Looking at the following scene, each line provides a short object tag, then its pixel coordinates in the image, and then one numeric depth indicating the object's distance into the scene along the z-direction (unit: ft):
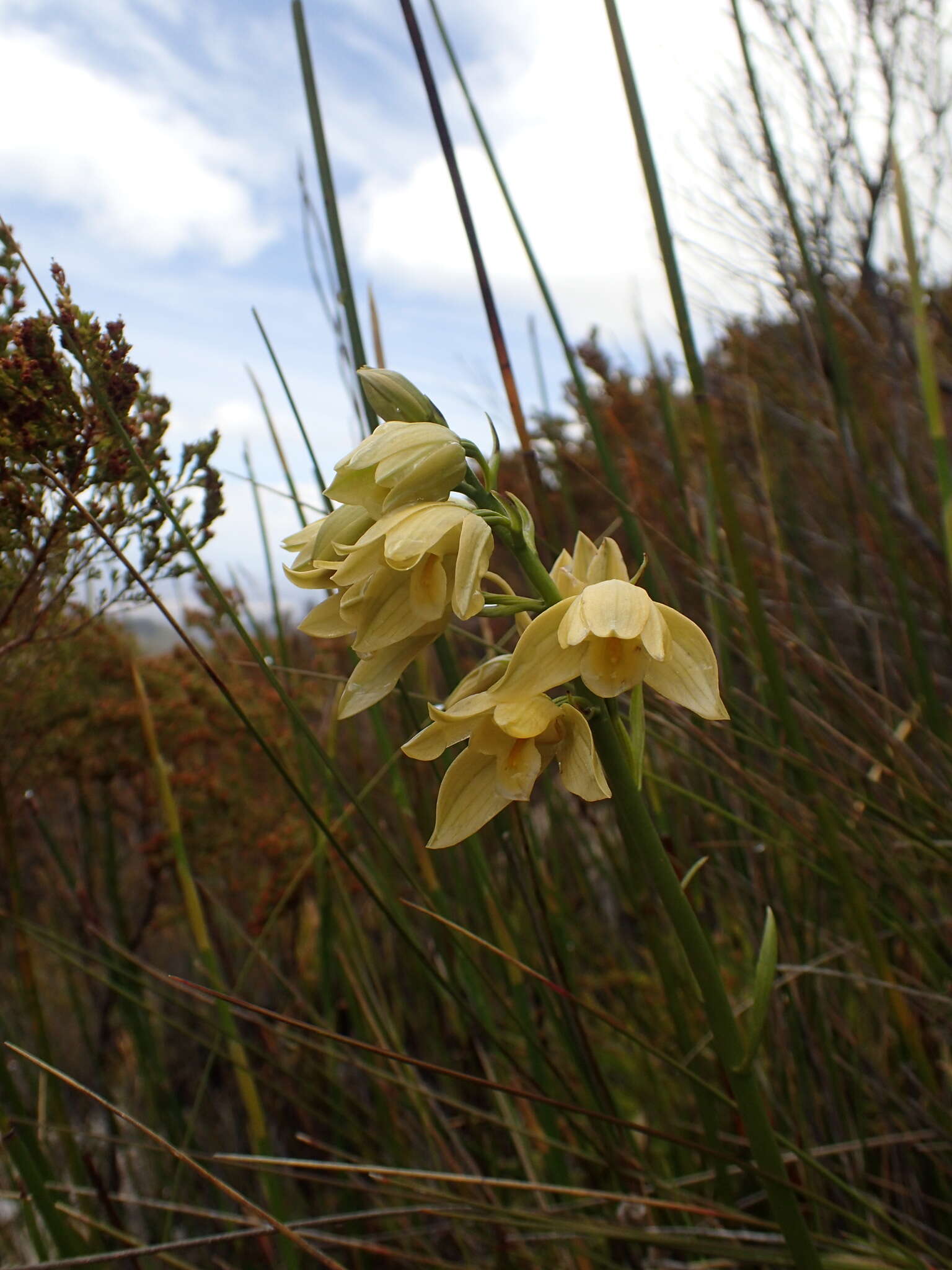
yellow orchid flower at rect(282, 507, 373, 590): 0.52
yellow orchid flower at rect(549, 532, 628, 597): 0.54
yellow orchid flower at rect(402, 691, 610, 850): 0.49
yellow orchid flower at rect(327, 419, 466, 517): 0.49
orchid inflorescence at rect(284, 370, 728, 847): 0.48
